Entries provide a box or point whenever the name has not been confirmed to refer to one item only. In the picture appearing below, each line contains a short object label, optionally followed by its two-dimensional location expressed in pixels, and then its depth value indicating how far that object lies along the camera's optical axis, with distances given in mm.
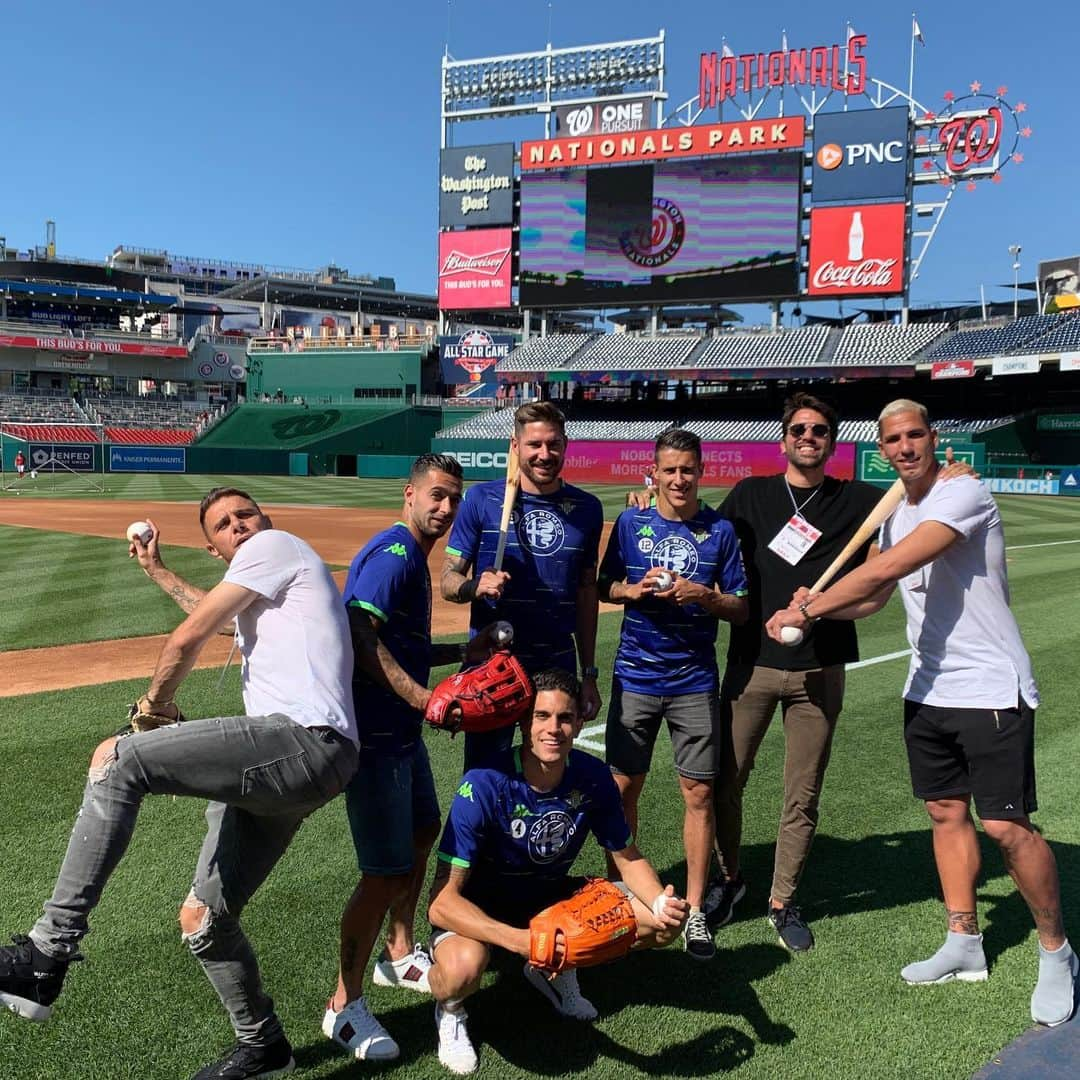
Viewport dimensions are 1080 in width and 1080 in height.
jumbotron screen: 46281
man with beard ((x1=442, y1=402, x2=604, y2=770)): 4027
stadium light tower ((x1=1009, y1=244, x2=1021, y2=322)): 65562
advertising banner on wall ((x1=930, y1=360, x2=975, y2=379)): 43750
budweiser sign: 52125
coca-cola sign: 44562
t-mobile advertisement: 42250
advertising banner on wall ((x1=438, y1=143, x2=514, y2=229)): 51719
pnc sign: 44406
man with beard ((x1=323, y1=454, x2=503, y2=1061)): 3258
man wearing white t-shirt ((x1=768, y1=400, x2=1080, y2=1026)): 3578
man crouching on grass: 3135
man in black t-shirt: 4230
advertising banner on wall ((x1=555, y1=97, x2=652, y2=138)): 51469
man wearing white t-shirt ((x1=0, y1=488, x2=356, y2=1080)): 2617
